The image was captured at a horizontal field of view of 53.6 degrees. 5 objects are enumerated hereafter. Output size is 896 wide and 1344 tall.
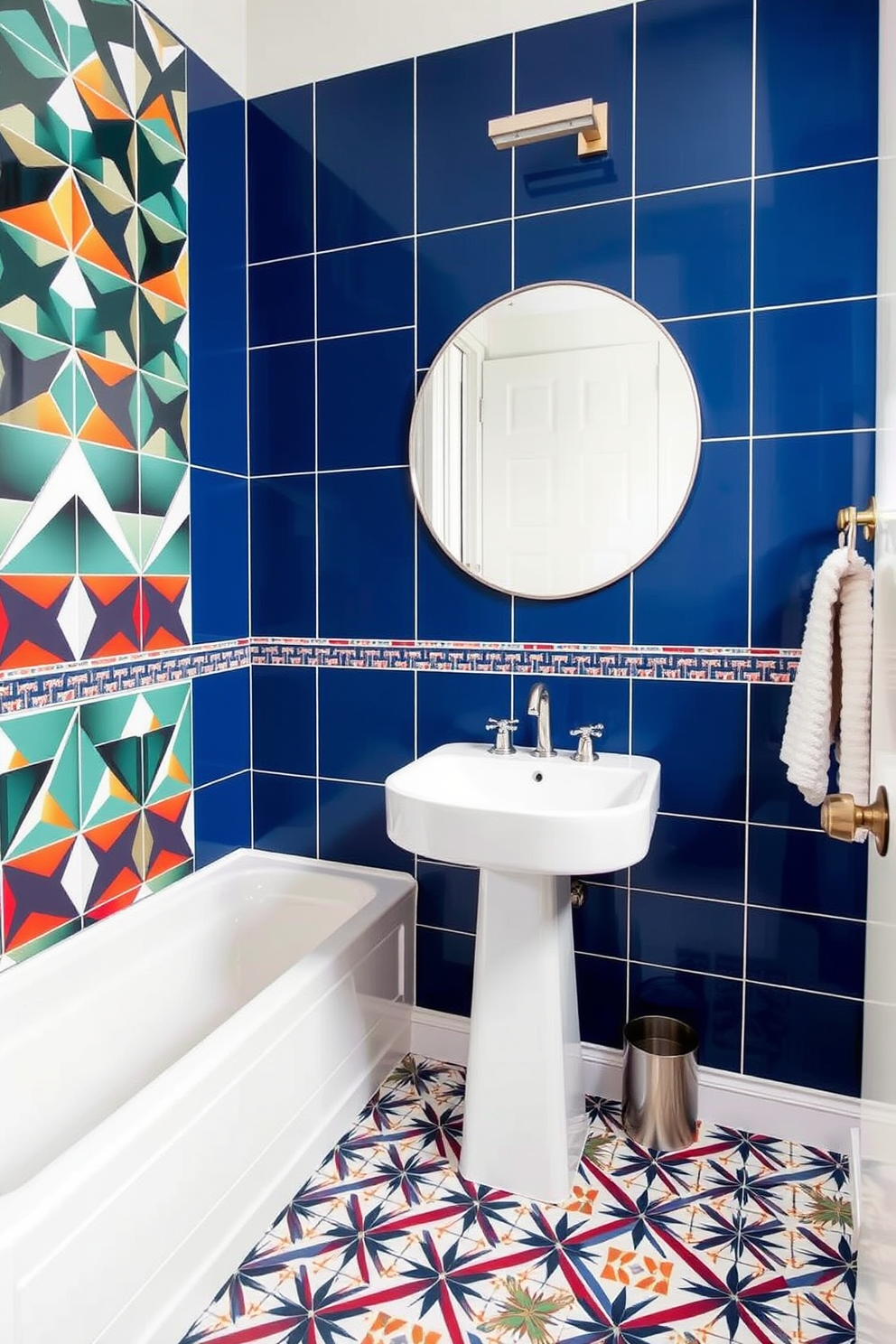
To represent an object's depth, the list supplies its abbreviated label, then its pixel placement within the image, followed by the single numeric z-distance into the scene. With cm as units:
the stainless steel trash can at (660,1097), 197
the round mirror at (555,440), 204
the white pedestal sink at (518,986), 166
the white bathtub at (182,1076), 121
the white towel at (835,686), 167
